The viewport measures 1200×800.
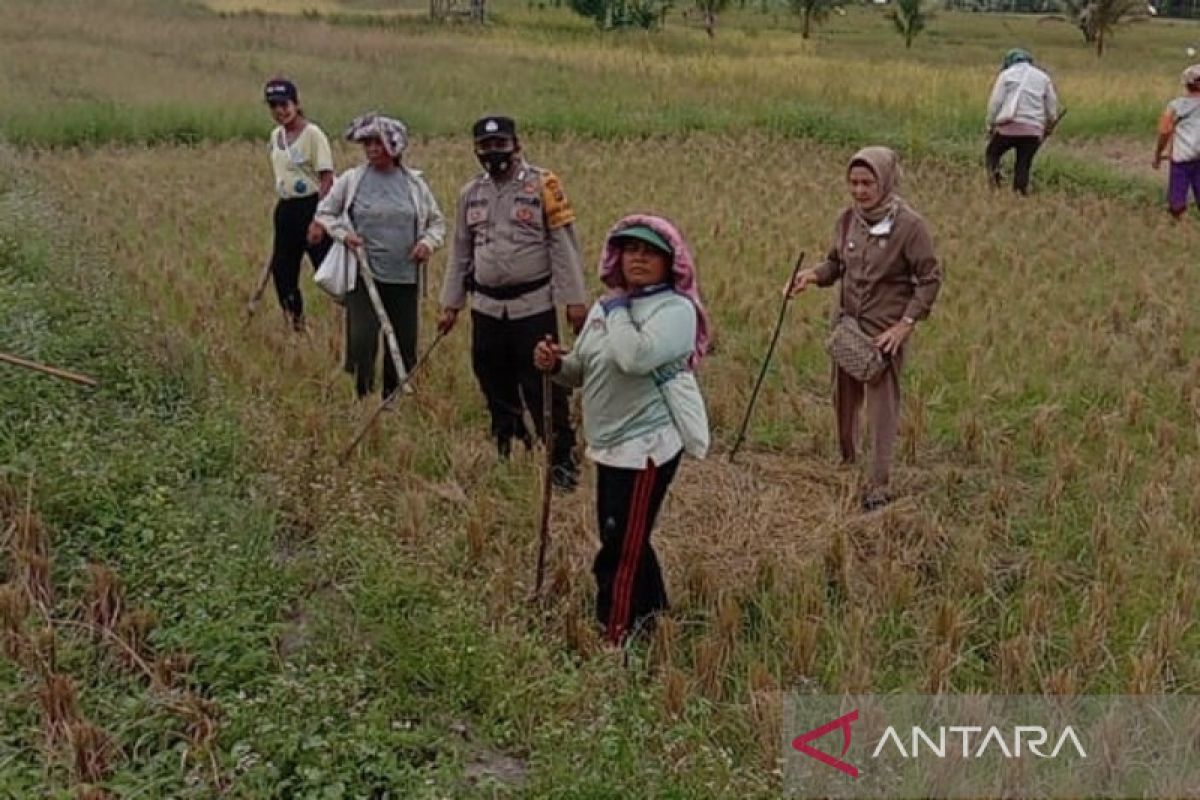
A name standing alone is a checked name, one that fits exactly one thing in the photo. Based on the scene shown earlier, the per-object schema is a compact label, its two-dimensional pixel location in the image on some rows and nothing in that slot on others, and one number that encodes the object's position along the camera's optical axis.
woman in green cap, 3.31
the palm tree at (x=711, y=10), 33.91
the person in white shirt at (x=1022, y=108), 10.41
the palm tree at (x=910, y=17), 33.47
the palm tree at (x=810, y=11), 35.16
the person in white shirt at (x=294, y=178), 6.21
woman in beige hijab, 4.29
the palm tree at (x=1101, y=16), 33.38
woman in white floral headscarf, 5.18
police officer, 4.58
